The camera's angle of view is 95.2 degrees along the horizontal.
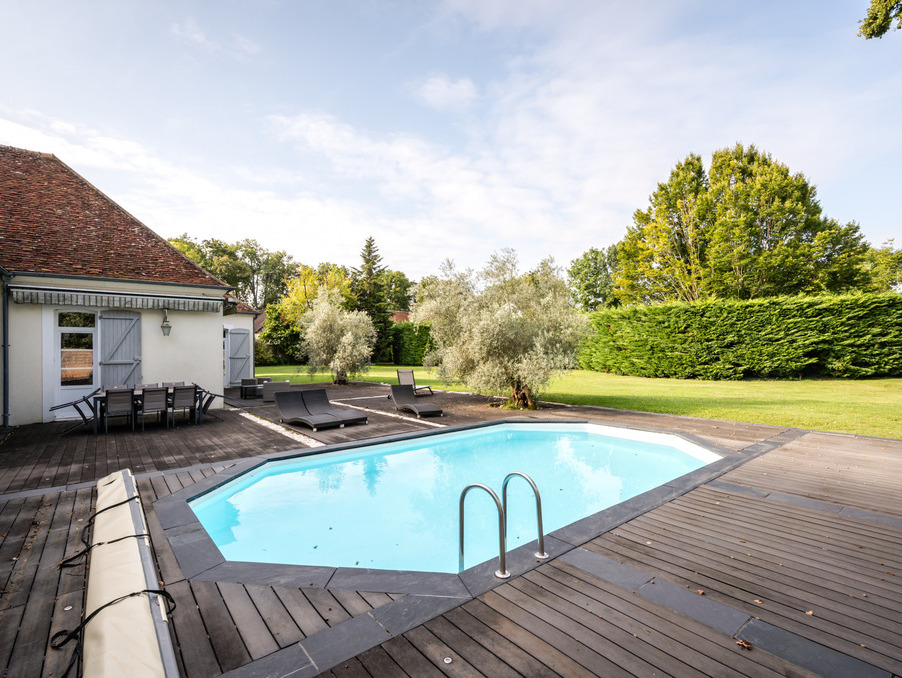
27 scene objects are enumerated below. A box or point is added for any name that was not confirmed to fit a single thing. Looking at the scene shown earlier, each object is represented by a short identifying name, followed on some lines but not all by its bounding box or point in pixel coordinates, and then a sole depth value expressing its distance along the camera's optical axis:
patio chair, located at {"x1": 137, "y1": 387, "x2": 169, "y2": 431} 9.06
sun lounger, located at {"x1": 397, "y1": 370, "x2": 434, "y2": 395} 14.69
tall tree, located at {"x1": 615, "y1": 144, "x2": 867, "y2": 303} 26.88
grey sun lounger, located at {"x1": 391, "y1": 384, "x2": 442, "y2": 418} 11.33
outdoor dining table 8.88
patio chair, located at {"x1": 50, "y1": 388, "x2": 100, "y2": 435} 8.90
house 9.78
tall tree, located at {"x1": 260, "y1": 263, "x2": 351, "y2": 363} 31.75
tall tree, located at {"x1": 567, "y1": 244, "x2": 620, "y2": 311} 51.06
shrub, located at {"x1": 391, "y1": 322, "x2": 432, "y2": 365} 32.53
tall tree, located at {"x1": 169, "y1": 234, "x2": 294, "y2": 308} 47.88
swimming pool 5.16
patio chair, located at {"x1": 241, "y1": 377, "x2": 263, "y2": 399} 15.31
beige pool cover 2.09
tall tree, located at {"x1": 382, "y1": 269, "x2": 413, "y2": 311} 59.47
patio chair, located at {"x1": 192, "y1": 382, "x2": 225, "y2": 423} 10.20
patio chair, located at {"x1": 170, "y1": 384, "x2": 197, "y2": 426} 9.56
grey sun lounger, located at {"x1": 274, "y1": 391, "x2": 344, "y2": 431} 9.50
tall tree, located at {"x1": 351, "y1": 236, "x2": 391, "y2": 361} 34.16
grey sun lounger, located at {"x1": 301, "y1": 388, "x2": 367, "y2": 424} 10.07
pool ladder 3.27
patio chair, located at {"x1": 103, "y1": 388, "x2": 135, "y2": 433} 8.68
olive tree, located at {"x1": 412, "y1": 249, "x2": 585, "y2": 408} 12.09
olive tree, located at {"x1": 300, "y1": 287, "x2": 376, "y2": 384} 19.12
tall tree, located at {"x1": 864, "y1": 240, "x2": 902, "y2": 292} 37.57
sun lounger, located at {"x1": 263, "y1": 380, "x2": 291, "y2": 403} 13.85
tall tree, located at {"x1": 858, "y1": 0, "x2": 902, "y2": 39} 10.05
